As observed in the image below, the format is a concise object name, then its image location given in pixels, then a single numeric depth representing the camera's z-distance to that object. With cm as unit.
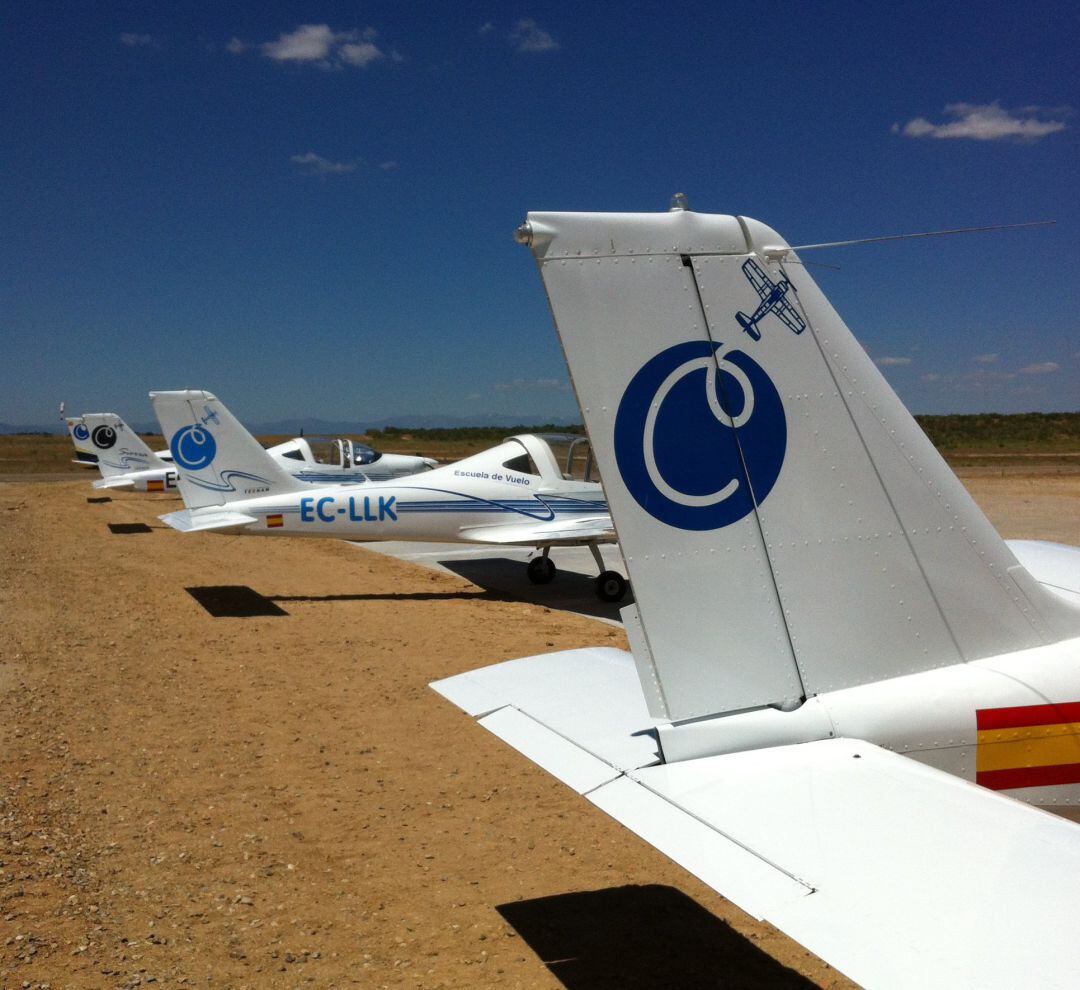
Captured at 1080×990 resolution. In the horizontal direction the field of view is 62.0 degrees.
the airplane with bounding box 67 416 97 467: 2803
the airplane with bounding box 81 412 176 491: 2613
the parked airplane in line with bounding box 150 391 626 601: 1283
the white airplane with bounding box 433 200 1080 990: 297
